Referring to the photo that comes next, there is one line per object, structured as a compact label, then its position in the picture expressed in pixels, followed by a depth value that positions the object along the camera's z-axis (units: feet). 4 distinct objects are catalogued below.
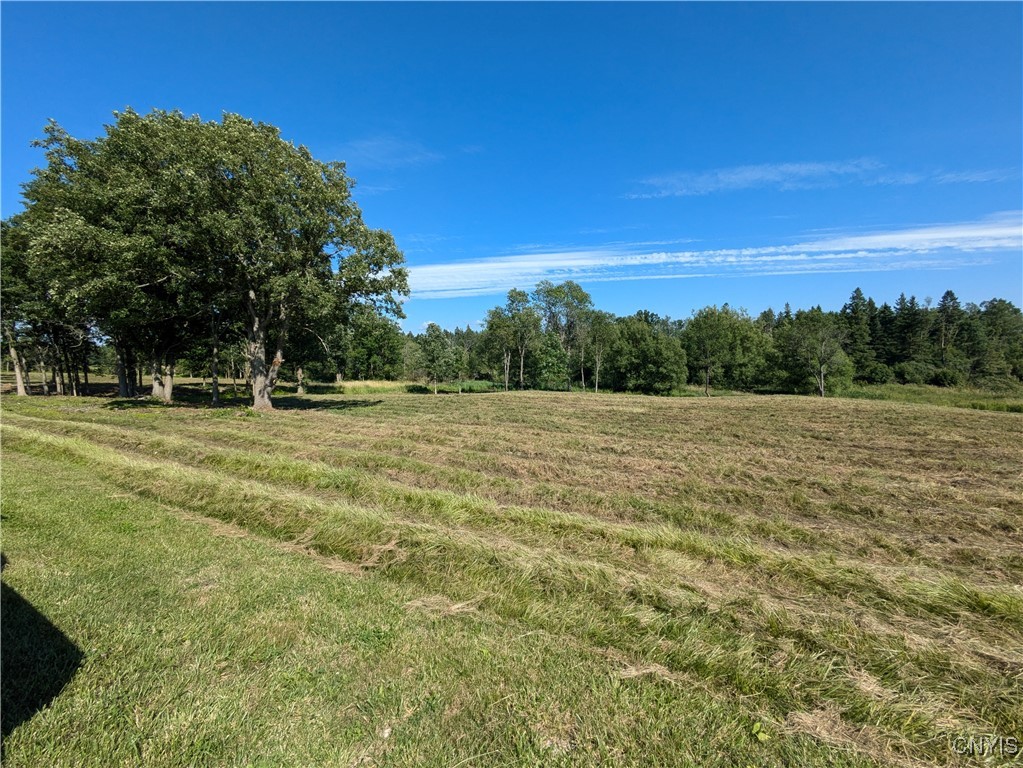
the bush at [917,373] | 214.07
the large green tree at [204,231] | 70.03
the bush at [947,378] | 202.69
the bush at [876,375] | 222.63
